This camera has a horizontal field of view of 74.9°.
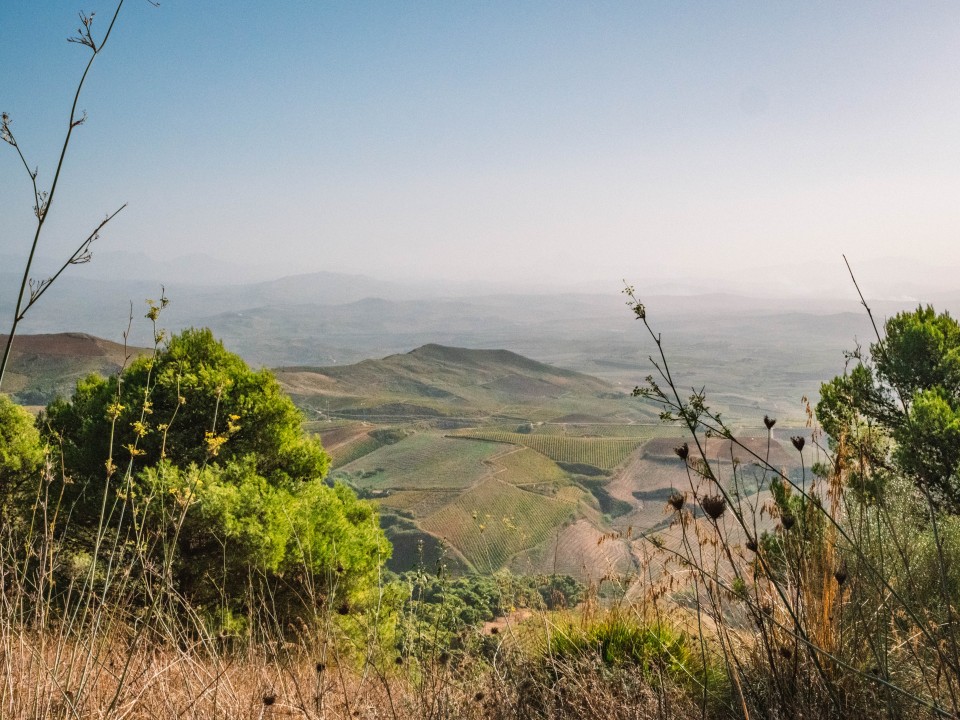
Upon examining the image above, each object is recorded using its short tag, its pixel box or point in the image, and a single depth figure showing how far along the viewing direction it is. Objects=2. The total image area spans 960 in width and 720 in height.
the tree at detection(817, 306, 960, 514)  11.38
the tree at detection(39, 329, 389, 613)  7.40
